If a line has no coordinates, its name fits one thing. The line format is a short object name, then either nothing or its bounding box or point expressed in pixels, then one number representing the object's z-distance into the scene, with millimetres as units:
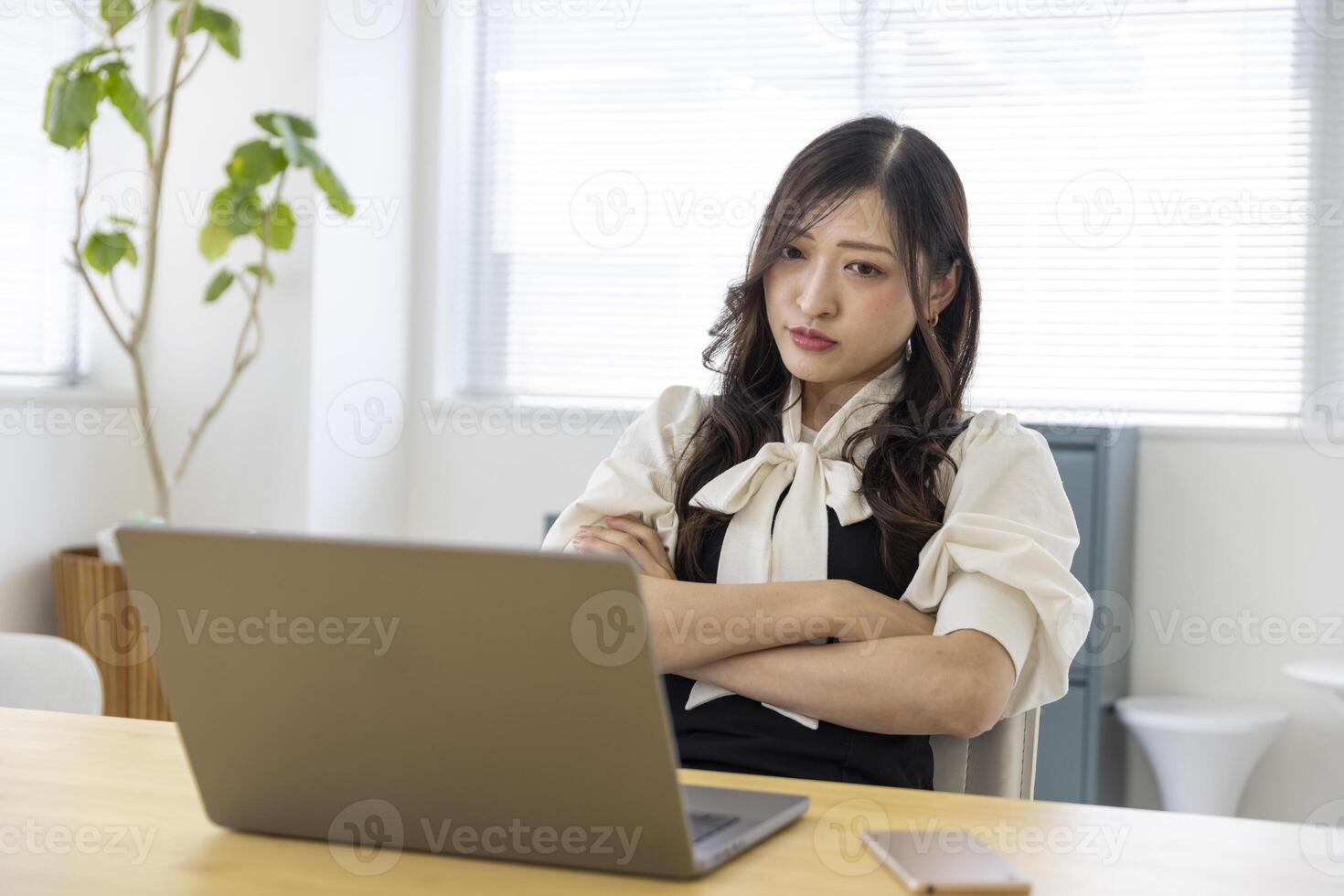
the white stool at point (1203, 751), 3350
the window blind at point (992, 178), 3676
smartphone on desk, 878
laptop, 840
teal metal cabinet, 3266
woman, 1511
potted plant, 3373
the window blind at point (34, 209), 3717
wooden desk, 902
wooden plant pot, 3523
